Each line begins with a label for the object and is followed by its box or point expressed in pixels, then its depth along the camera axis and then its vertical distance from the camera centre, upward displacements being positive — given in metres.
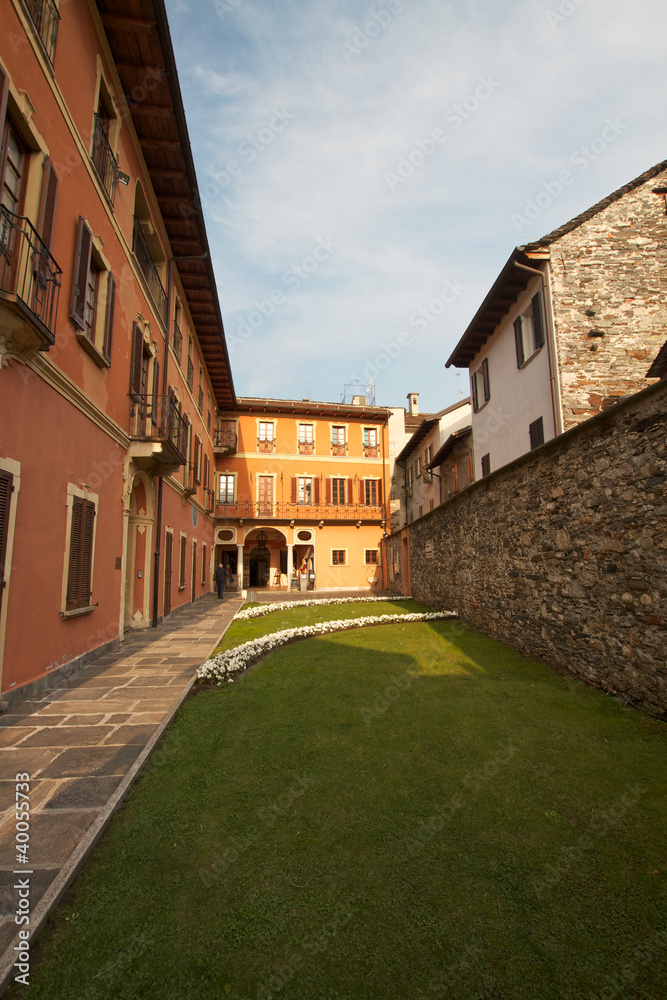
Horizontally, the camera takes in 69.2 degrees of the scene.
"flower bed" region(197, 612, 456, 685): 6.67 -1.40
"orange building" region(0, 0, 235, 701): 5.23 +3.64
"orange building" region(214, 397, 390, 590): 28.25 +4.64
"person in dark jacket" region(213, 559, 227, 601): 20.77 -0.51
